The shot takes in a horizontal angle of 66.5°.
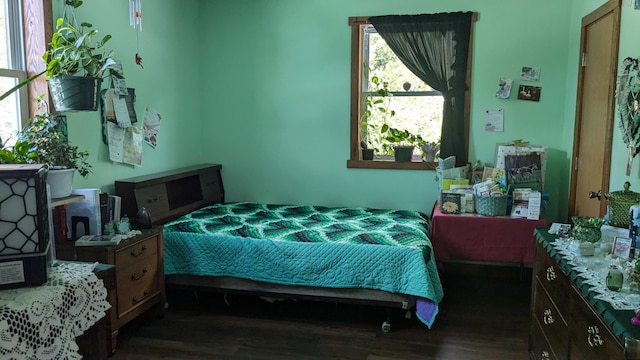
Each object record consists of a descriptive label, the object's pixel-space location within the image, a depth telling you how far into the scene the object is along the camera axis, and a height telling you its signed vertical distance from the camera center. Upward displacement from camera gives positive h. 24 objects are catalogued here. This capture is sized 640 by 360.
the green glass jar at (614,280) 1.64 -0.52
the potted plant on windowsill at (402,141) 4.13 -0.14
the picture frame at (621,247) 1.94 -0.48
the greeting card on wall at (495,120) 3.95 +0.04
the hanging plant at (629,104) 2.36 +0.11
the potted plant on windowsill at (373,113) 4.20 +0.10
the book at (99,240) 2.64 -0.64
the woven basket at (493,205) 3.43 -0.56
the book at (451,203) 3.54 -0.56
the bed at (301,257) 3.03 -0.85
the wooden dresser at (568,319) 1.43 -0.68
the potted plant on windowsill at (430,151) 4.09 -0.22
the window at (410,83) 3.95 +0.35
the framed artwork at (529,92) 3.87 +0.27
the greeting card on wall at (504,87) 3.90 +0.31
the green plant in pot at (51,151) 2.34 -0.14
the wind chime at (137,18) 3.44 +0.74
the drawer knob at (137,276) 2.88 -0.91
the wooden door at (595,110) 2.90 +0.11
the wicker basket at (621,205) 2.16 -0.35
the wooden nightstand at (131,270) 2.65 -0.89
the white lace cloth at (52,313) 1.39 -0.58
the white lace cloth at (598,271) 1.55 -0.54
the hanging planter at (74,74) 2.52 +0.25
